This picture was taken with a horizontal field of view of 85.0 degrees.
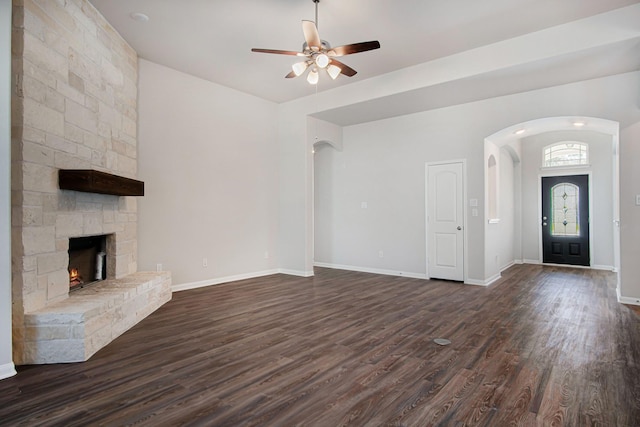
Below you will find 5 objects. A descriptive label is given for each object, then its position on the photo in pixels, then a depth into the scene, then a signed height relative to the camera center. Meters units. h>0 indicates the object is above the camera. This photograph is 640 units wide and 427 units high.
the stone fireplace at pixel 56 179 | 2.72 +0.30
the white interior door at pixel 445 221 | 5.98 -0.08
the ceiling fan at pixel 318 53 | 3.36 +1.68
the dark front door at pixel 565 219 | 7.78 -0.06
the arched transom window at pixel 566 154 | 7.75 +1.42
